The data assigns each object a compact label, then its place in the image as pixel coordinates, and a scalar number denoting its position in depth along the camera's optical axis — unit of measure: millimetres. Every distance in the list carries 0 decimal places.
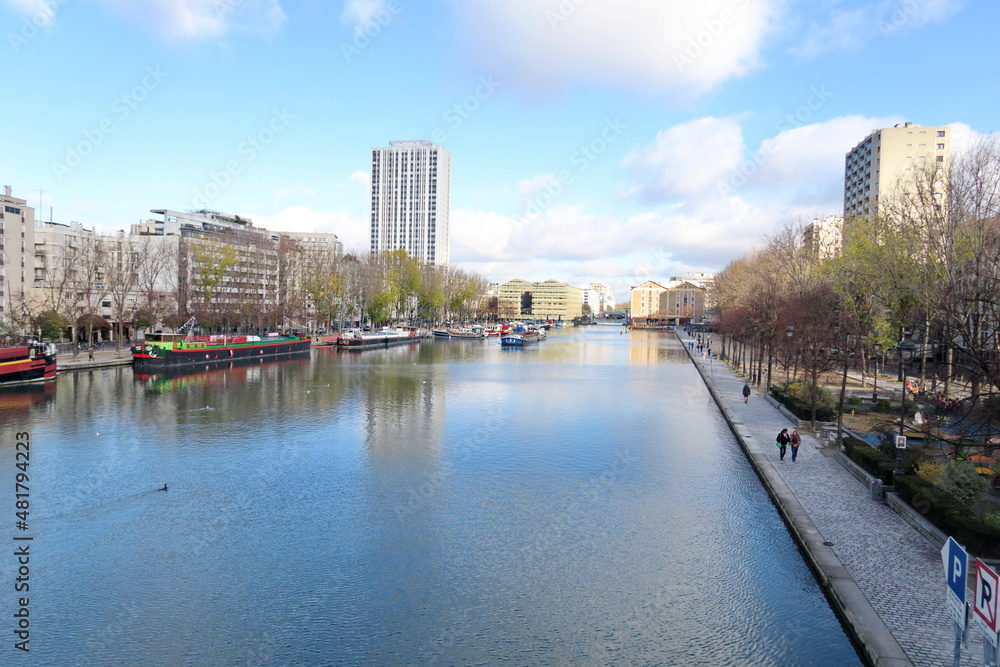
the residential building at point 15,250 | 68938
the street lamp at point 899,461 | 18297
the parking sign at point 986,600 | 7141
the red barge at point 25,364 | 39156
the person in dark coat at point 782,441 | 23016
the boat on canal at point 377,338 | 82950
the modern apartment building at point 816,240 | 50234
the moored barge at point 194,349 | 51938
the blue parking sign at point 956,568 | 7613
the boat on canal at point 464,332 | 117581
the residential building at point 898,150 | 89438
